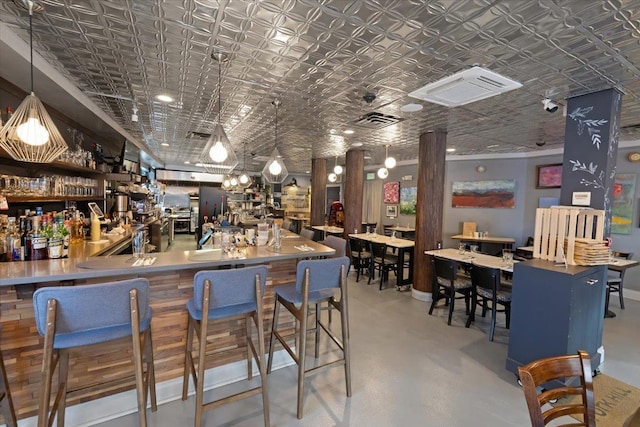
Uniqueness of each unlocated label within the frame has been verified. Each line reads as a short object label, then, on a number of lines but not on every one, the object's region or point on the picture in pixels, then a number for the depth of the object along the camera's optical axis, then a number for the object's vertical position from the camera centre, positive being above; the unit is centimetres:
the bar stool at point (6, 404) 163 -123
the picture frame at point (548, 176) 589 +69
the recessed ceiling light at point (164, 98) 335 +113
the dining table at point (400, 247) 517 -77
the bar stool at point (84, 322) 144 -69
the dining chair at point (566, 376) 113 -69
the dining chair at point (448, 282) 376 -103
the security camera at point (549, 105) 305 +110
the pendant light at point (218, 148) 261 +44
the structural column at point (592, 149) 271 +59
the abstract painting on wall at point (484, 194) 661 +29
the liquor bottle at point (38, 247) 224 -45
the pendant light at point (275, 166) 358 +40
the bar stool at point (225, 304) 182 -72
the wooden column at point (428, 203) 461 +2
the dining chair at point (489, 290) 334 -101
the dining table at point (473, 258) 355 -73
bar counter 183 -90
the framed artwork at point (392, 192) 873 +33
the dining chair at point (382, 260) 523 -106
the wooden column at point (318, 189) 800 +30
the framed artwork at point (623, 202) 496 +16
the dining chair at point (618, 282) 432 -107
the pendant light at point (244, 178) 687 +45
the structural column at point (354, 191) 658 +23
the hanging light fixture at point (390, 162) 536 +76
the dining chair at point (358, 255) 576 -107
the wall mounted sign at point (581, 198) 279 +12
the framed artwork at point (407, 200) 828 +9
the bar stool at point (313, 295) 212 -78
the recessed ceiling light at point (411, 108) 345 +117
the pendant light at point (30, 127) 183 +40
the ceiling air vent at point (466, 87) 248 +110
